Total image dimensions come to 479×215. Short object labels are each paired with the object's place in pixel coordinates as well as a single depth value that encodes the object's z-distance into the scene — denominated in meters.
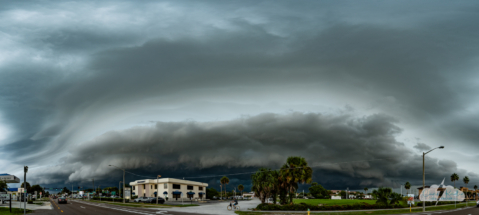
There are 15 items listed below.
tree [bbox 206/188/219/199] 138.20
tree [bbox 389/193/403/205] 52.00
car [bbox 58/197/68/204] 81.25
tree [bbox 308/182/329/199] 171.15
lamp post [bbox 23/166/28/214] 39.52
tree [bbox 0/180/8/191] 81.59
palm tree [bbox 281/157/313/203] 46.88
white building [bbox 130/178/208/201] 106.75
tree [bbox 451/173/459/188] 148.50
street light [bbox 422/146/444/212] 45.53
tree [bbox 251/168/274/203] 47.50
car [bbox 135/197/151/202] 84.50
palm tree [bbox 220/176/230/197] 139.62
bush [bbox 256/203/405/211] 43.41
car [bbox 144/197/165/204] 80.64
